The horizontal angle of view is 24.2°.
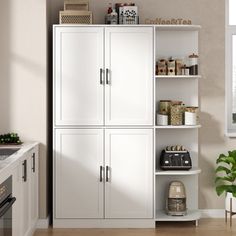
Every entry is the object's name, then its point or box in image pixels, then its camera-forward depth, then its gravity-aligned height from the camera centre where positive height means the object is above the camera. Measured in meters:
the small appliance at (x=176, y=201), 5.09 -0.93
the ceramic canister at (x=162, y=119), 5.04 -0.17
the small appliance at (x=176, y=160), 5.06 -0.55
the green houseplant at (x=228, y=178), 5.14 -0.73
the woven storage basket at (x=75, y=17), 4.98 +0.76
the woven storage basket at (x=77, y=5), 5.04 +0.88
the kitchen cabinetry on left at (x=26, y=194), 3.78 -0.72
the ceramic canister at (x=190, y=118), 5.02 -0.16
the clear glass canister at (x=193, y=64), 5.09 +0.34
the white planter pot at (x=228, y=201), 5.19 -0.95
